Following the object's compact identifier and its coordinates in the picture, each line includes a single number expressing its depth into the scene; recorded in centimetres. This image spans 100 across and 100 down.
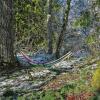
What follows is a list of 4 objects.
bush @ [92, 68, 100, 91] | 300
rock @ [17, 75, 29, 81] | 496
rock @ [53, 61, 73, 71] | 552
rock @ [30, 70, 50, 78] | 510
